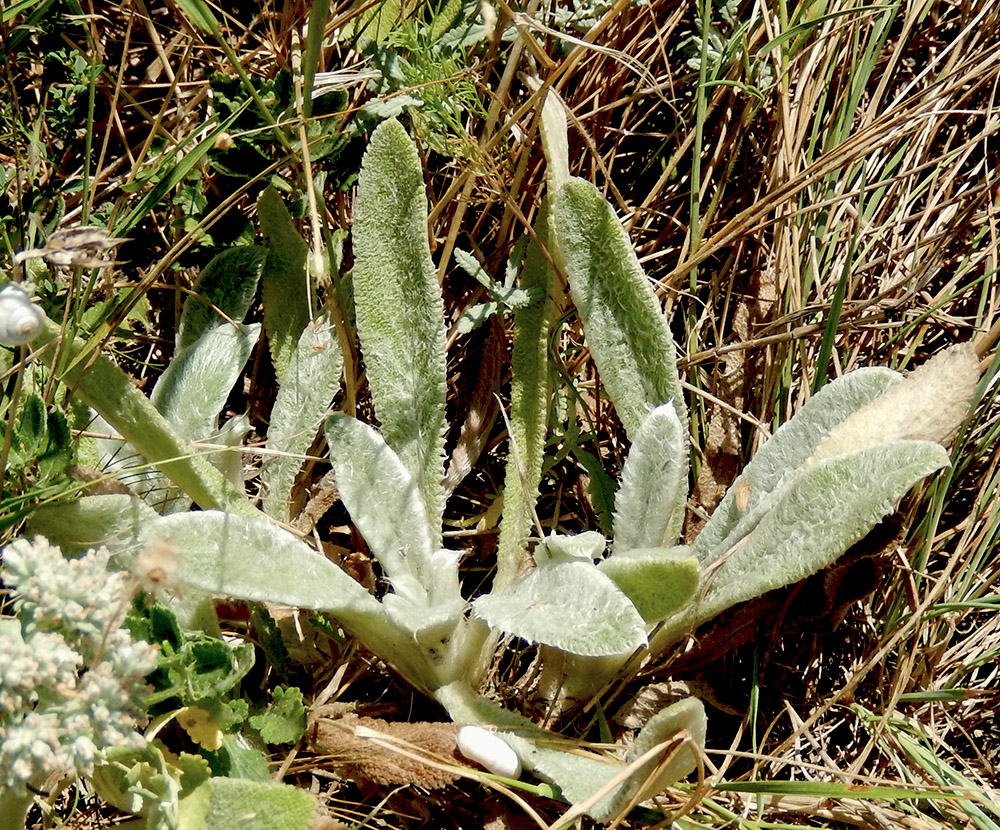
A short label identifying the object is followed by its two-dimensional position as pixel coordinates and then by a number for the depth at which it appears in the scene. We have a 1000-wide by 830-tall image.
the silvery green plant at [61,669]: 0.58
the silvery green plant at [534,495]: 0.65
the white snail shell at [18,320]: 0.60
